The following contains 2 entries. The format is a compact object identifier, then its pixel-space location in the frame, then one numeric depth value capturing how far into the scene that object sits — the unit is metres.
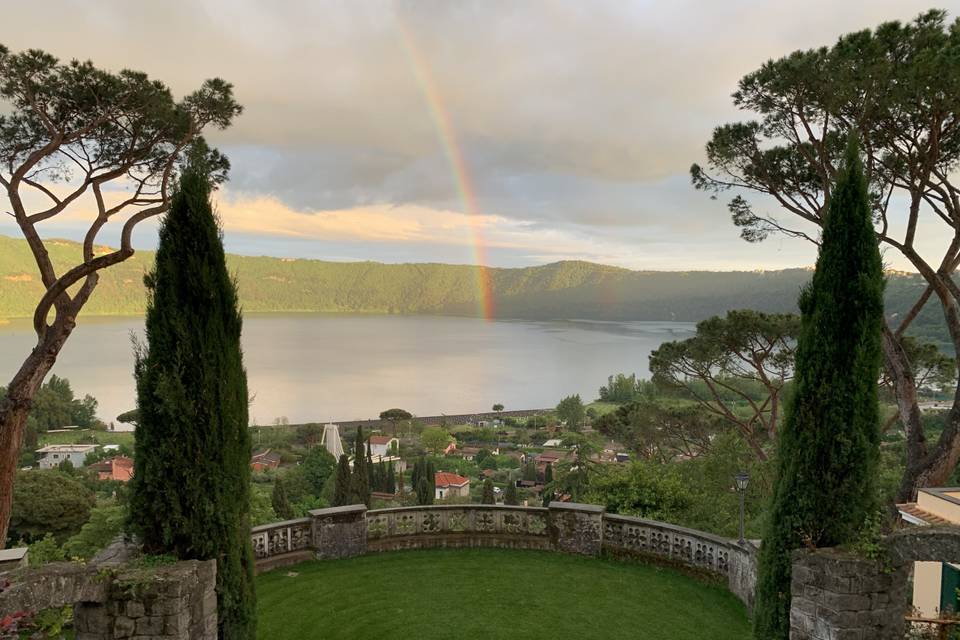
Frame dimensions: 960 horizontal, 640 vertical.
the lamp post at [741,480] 9.59
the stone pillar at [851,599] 4.89
